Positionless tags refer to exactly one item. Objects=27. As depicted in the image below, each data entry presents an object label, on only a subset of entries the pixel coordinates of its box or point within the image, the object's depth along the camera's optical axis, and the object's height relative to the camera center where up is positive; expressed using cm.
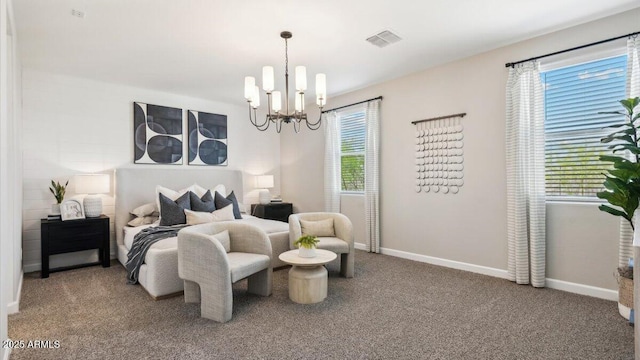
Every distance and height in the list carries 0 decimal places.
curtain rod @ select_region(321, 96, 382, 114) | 492 +126
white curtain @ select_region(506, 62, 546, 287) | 330 -2
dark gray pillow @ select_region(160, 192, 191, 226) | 421 -40
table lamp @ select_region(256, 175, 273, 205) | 607 -6
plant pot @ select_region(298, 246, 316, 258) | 311 -69
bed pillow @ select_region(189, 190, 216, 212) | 452 -30
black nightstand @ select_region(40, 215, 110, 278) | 384 -67
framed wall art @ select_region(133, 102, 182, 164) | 494 +78
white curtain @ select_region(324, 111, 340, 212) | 559 +27
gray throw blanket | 342 -68
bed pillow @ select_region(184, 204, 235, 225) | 424 -45
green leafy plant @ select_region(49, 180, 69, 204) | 415 -9
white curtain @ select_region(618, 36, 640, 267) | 279 +77
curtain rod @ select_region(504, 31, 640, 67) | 287 +127
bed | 312 -45
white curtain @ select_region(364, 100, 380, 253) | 491 +5
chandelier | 293 +86
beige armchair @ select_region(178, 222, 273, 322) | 261 -71
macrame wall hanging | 405 +33
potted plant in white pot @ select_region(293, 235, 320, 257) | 312 -64
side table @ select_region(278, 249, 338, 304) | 293 -91
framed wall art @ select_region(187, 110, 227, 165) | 549 +79
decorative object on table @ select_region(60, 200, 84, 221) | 402 -33
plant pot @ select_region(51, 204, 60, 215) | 411 -32
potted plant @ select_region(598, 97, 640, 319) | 243 -9
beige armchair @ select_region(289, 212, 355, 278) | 370 -63
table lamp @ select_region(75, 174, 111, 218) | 418 -6
